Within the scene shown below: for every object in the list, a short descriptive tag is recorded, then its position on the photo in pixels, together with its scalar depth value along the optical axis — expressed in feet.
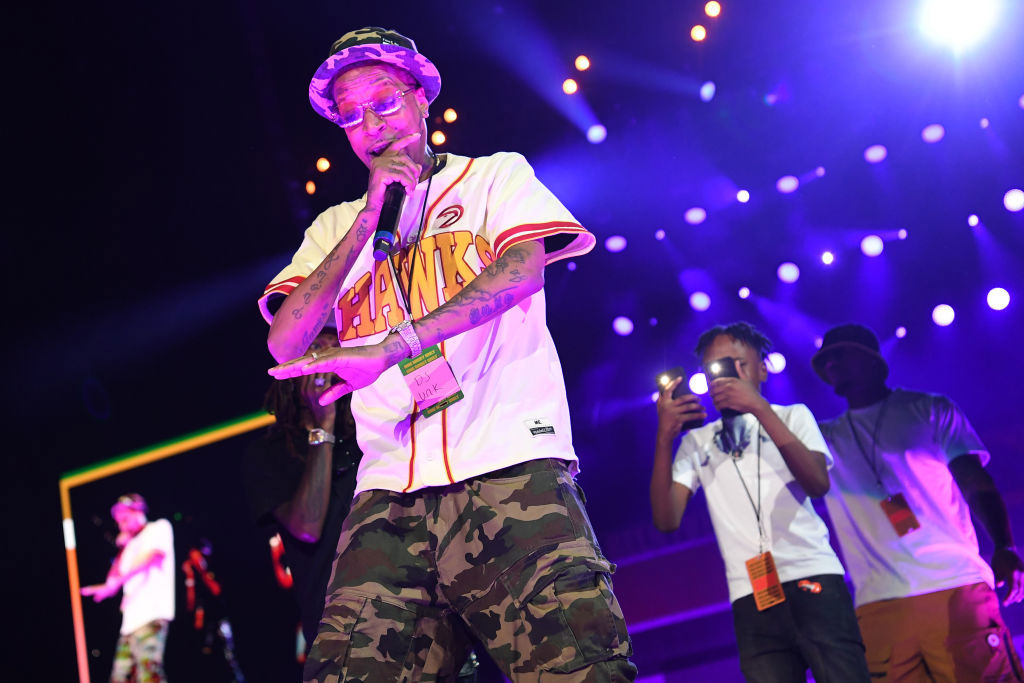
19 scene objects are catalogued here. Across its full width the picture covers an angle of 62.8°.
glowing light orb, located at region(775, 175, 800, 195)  16.46
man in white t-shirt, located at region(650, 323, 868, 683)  10.13
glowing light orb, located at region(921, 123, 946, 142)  15.67
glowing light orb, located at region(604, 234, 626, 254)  16.97
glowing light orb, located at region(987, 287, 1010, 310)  15.28
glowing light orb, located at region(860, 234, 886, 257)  16.14
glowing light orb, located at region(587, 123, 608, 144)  16.52
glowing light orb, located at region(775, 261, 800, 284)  16.60
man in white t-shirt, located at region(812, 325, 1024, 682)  10.77
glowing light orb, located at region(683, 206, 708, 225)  16.75
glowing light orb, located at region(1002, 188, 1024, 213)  15.10
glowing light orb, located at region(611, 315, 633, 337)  16.93
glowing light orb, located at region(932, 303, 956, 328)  15.72
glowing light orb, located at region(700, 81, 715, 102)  16.06
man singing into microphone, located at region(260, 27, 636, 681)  4.75
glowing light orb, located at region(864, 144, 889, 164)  16.03
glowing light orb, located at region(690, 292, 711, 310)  16.71
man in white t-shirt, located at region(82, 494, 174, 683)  19.45
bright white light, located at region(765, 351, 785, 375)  16.56
